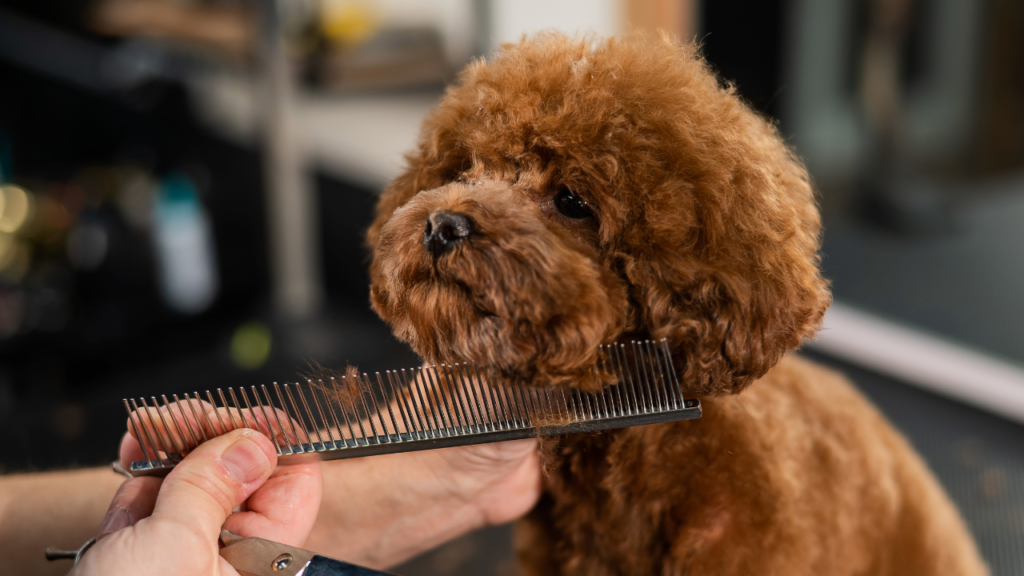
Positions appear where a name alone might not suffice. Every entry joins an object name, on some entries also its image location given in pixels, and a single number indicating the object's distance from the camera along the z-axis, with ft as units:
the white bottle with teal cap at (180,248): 7.55
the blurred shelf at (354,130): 7.94
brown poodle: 1.93
